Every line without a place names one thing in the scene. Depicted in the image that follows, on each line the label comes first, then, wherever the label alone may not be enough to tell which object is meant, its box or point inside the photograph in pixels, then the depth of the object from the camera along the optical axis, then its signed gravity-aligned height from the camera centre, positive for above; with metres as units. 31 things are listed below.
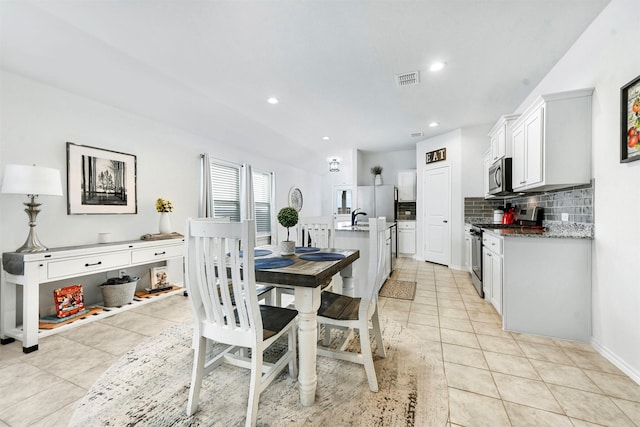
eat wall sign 5.40 +1.18
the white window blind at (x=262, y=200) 6.09 +0.29
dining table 1.49 -0.51
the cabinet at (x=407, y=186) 6.59 +0.65
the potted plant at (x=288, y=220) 2.09 -0.06
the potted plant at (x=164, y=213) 3.63 -0.01
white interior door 5.36 -0.08
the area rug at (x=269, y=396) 1.44 -1.13
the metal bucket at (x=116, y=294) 3.05 -0.94
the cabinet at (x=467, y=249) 4.48 -0.68
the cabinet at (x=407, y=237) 6.47 -0.64
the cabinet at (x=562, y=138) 2.29 +0.65
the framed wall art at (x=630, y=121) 1.72 +0.60
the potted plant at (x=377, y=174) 7.06 +1.02
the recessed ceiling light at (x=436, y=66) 2.77 +1.55
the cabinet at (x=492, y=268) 2.69 -0.64
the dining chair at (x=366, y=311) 1.67 -0.68
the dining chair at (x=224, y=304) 1.30 -0.48
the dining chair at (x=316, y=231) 2.87 -0.21
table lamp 2.26 +0.25
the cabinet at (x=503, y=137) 3.36 +0.99
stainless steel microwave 3.37 +0.46
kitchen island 3.58 -0.42
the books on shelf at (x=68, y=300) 2.69 -0.91
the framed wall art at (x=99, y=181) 2.93 +0.38
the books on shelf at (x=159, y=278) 3.62 -0.91
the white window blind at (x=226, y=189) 4.92 +0.45
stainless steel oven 3.45 -0.65
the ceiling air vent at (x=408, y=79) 2.95 +1.53
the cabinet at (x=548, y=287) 2.25 -0.67
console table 2.25 -0.56
